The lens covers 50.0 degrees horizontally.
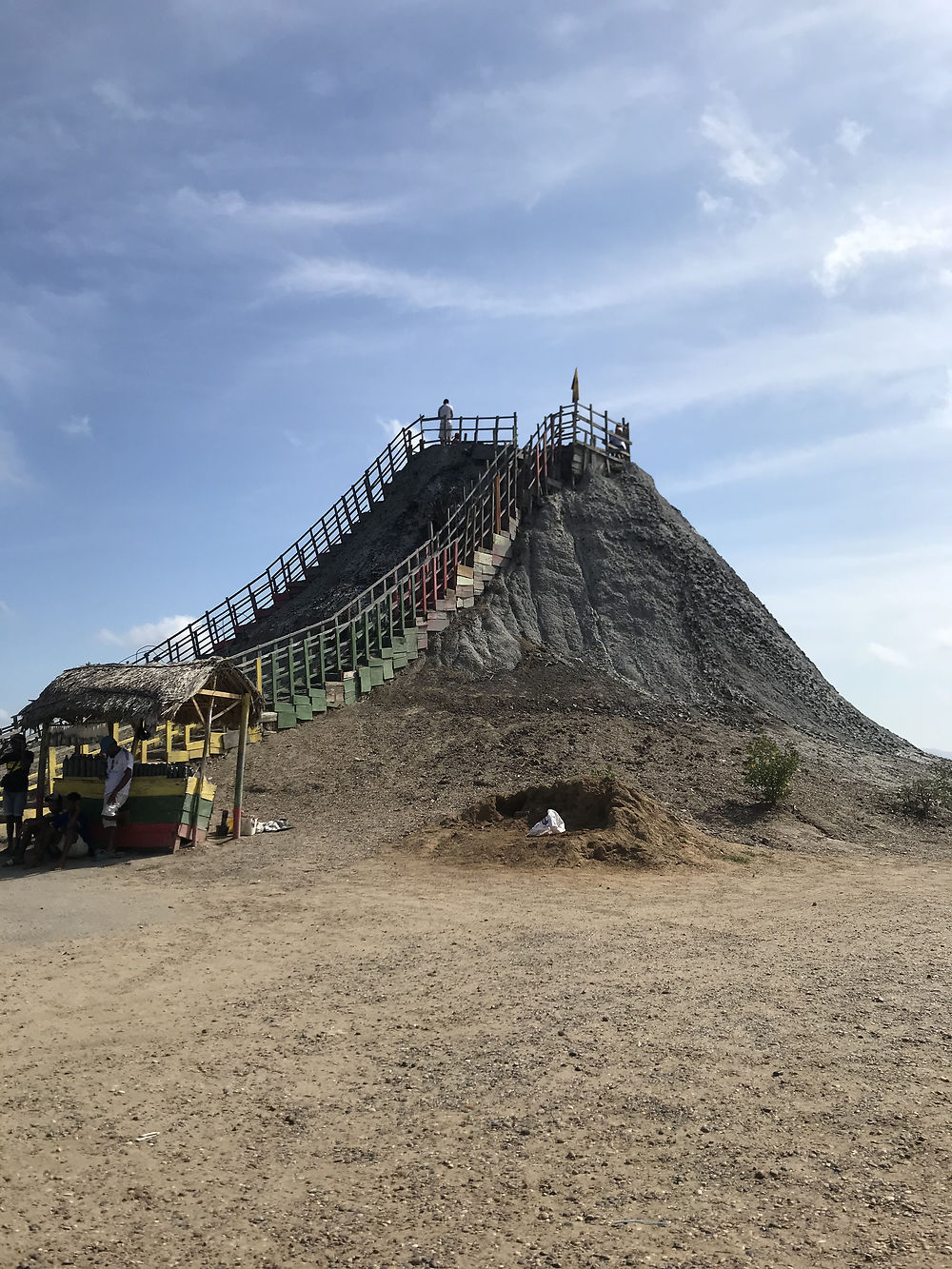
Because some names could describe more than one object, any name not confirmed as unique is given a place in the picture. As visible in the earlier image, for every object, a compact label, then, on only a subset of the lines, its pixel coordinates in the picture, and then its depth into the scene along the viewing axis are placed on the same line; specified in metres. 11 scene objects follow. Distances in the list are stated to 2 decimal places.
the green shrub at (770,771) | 18.14
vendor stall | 13.97
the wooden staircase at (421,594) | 21.98
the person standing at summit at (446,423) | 35.56
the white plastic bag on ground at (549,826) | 15.05
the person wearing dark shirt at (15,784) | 14.13
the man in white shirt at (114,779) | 13.66
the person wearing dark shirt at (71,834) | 13.37
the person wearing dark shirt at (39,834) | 13.43
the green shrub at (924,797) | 19.25
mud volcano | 25.45
